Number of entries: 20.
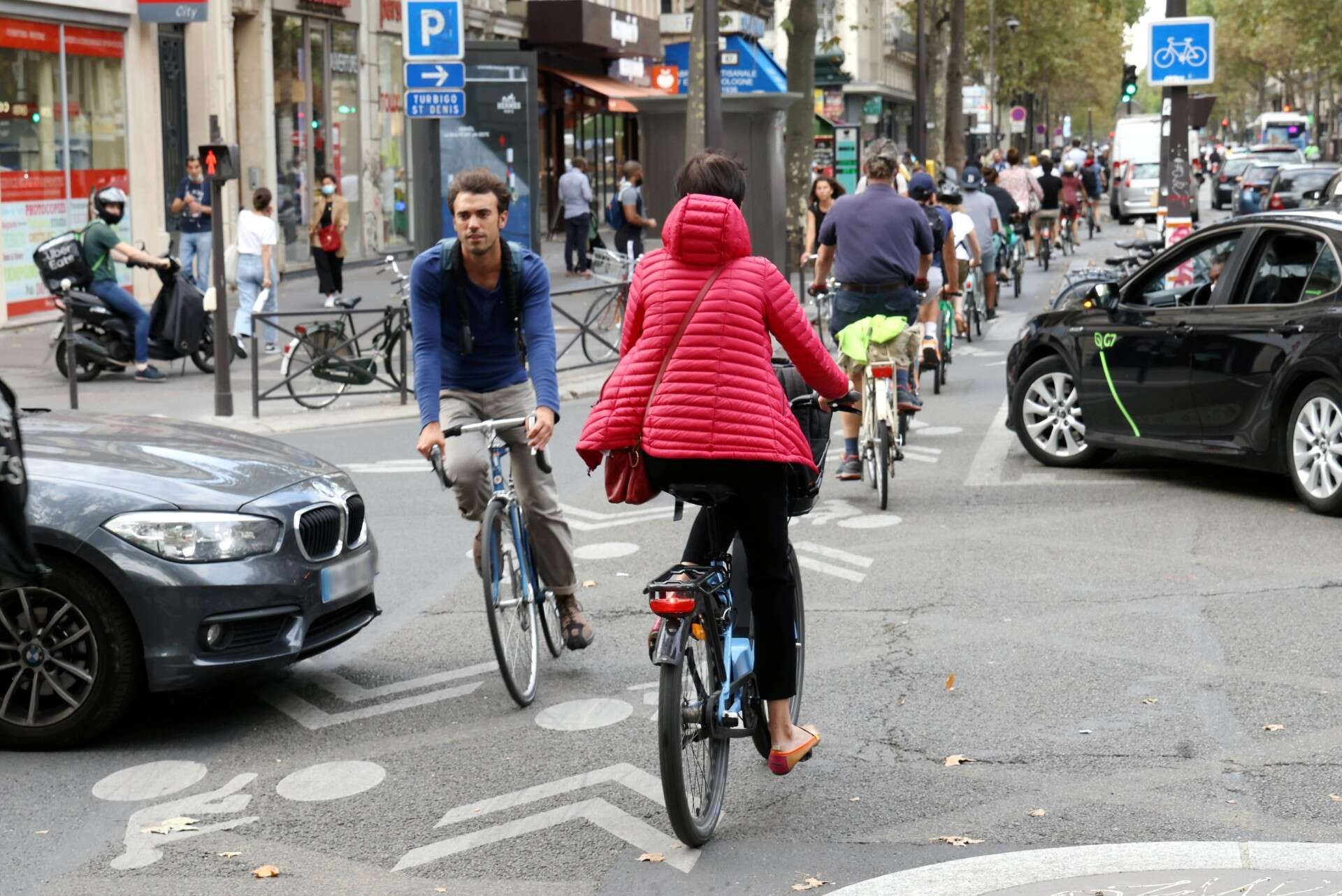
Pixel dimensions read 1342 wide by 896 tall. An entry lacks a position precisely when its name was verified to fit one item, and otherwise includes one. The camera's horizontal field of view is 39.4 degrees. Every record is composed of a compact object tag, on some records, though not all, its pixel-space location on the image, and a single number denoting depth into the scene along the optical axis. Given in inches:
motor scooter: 679.7
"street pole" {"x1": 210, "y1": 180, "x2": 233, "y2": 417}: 573.9
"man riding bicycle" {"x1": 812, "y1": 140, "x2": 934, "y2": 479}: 418.6
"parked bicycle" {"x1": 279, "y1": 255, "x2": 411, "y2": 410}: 615.5
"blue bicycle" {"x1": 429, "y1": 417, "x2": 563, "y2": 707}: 245.0
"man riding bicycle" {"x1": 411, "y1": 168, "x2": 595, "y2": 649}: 248.8
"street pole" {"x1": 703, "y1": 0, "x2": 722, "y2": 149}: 752.3
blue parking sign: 606.5
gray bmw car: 230.4
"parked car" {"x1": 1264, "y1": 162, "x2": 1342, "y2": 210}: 1606.8
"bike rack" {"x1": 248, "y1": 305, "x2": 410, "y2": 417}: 609.7
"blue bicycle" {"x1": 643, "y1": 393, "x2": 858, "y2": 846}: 181.8
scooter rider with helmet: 684.7
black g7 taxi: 380.8
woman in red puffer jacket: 191.2
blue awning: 1135.0
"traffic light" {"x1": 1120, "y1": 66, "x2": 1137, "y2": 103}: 1093.1
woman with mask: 915.4
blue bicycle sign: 710.5
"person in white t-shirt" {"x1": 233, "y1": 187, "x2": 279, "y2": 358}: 758.5
